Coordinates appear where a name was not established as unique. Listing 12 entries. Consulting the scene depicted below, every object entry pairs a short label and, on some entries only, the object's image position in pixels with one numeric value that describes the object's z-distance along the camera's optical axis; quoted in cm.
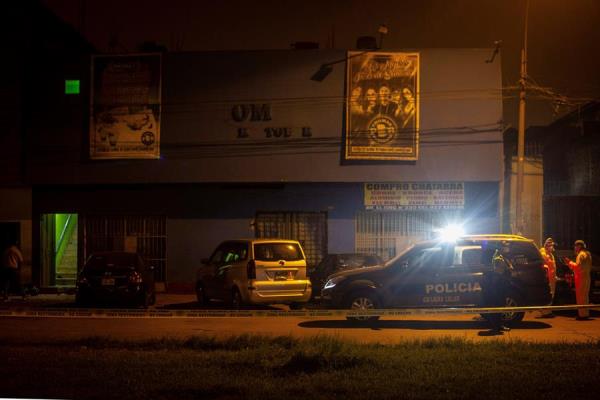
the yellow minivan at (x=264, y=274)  1442
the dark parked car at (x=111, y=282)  1562
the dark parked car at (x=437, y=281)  1268
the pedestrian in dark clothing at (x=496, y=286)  1263
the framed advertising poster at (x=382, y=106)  1967
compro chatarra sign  1995
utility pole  1788
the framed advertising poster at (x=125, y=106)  2006
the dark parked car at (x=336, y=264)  1680
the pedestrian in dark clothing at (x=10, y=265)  1805
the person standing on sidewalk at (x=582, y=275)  1412
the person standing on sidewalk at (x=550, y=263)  1431
